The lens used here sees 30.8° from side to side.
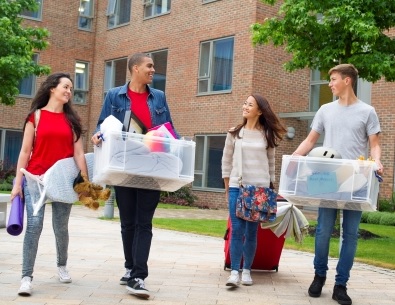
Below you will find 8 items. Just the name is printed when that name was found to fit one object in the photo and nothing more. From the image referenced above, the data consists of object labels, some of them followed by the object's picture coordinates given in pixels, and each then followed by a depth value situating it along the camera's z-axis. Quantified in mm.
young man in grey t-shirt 5992
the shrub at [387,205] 17977
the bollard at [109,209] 14445
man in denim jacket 5801
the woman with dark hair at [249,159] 6598
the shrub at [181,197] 21828
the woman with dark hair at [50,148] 5855
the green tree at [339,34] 12203
